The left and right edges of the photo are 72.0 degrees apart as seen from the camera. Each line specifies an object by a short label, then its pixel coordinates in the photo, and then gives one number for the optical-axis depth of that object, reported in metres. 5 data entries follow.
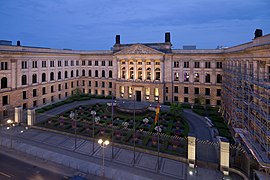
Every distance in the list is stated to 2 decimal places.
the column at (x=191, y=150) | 23.71
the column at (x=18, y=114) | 37.75
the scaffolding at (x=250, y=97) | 21.40
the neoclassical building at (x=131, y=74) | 41.22
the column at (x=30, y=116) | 36.72
